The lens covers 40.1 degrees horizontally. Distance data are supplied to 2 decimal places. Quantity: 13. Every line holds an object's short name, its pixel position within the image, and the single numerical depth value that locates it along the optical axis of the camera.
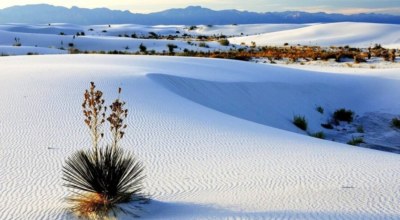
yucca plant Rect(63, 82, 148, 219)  4.94
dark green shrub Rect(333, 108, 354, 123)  14.75
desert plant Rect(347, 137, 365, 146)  11.70
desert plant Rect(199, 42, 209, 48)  36.27
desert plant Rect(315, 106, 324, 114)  15.24
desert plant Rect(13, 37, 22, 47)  33.55
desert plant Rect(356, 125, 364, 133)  13.46
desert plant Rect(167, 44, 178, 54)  31.77
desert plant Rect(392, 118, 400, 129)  13.72
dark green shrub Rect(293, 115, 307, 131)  13.14
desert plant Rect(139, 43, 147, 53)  31.97
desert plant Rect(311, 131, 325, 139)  12.25
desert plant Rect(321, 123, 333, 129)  13.97
